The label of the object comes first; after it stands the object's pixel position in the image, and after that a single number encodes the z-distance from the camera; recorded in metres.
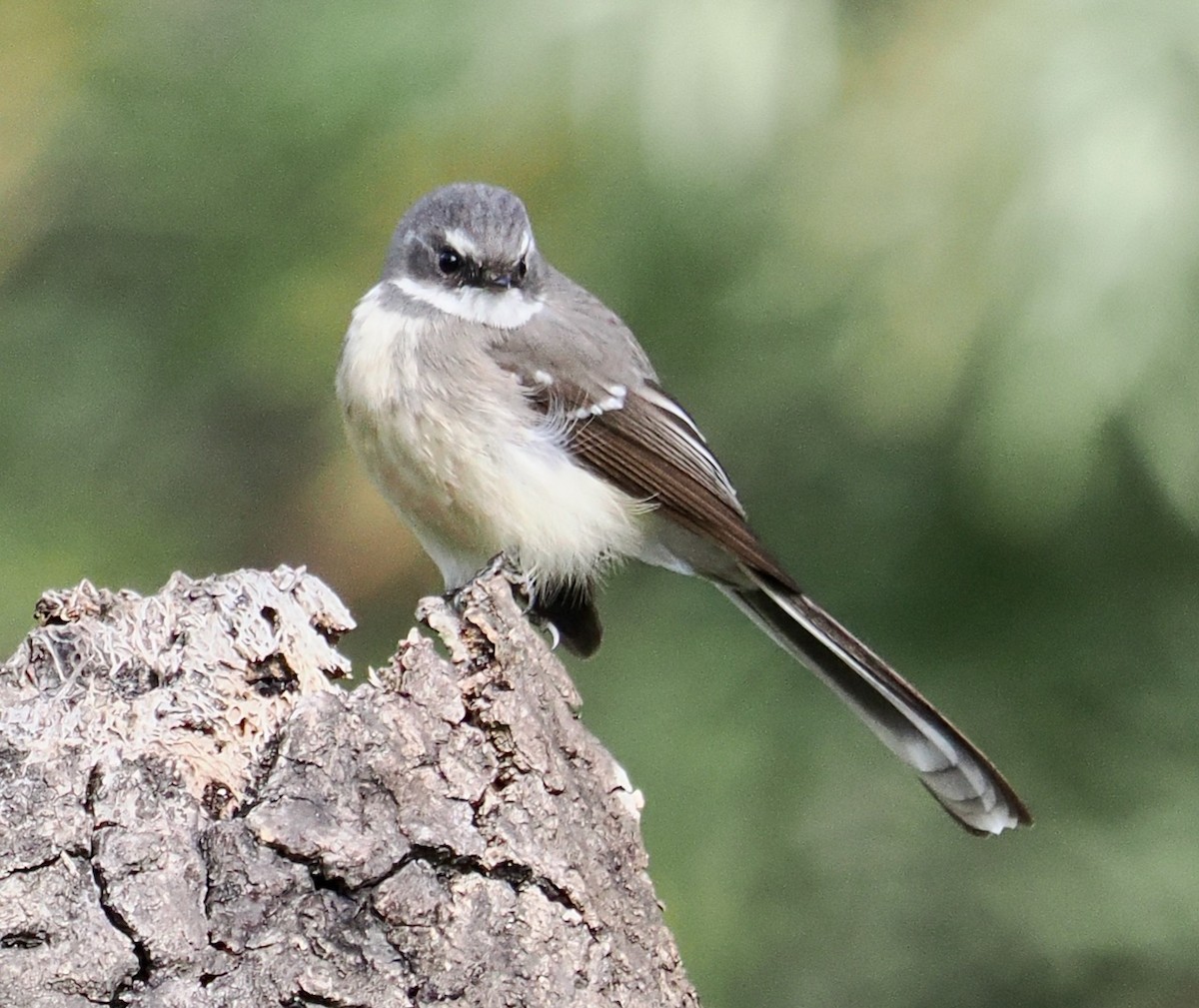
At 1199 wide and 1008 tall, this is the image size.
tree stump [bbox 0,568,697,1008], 4.10
